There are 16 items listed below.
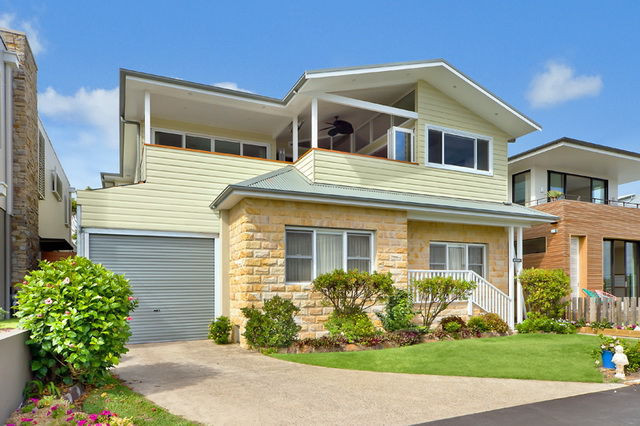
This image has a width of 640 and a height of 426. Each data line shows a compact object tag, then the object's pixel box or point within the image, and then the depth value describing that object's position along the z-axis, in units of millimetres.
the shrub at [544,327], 13219
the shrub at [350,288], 10789
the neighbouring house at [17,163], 10875
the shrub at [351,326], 10633
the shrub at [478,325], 12586
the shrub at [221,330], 11758
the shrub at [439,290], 11734
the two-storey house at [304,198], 11586
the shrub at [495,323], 12789
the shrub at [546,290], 13977
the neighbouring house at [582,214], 17031
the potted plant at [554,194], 18125
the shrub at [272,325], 10234
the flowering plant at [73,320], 6184
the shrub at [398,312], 11664
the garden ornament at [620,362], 7957
